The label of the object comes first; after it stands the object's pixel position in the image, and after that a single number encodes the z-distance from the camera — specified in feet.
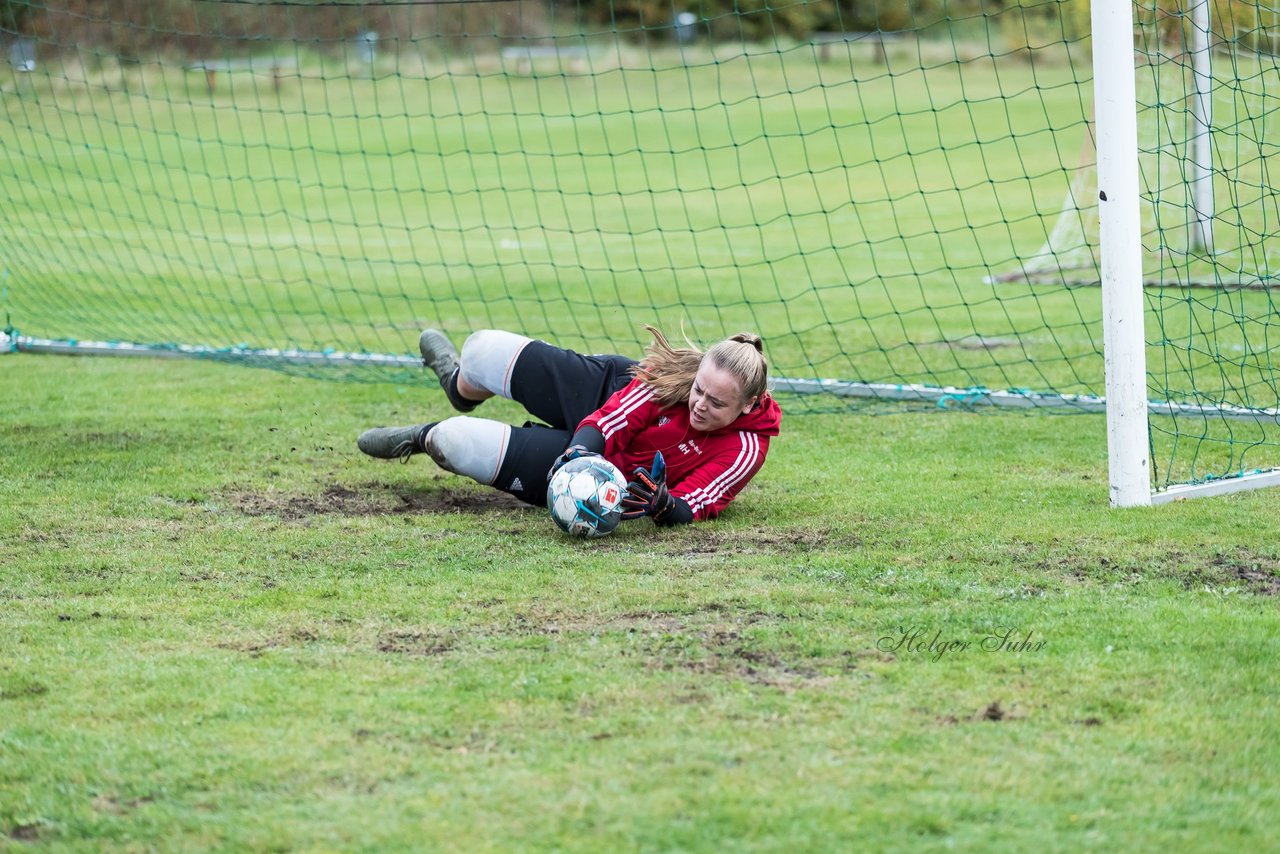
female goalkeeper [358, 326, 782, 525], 34.65
